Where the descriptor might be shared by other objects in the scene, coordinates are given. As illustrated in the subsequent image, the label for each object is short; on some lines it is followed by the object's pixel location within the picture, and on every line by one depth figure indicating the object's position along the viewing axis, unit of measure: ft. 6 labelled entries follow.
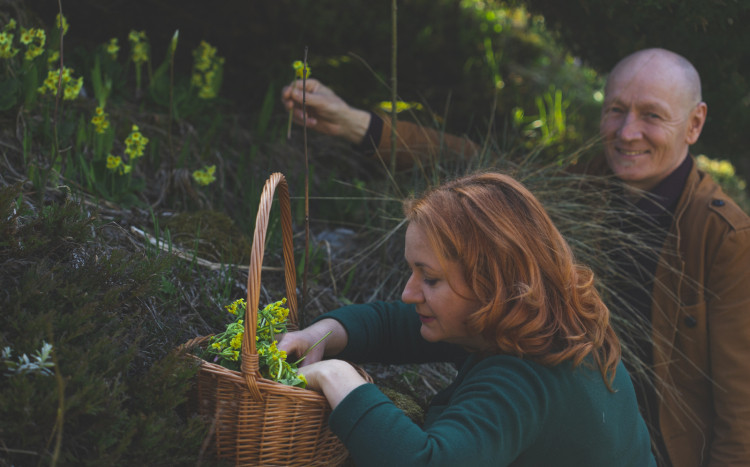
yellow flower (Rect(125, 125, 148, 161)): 8.91
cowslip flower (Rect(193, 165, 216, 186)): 9.49
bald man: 8.65
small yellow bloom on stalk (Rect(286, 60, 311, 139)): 7.20
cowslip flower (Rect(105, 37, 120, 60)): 10.59
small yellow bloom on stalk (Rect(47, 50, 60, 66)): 9.30
